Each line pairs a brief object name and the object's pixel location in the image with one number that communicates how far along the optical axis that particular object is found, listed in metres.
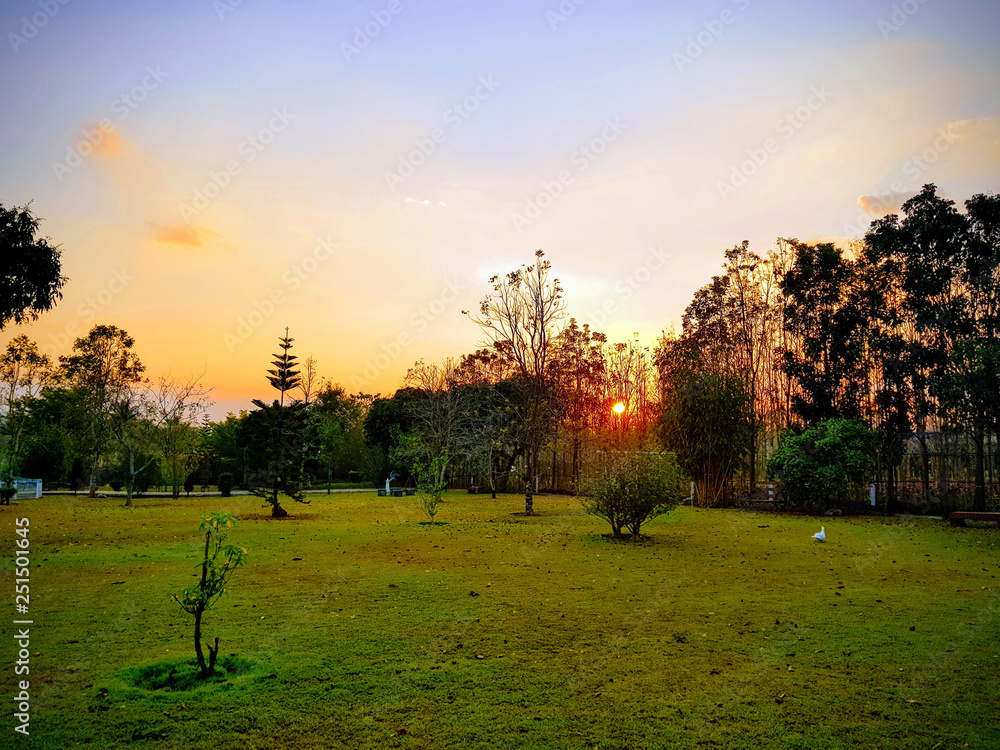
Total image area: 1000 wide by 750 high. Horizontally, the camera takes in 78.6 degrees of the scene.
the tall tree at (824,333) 24.05
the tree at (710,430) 25.08
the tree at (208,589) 4.97
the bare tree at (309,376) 29.92
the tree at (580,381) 31.19
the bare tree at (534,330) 22.70
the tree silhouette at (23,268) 15.40
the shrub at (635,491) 13.26
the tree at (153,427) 26.98
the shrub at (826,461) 21.86
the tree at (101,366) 31.23
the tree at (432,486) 17.97
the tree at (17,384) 30.53
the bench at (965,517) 17.53
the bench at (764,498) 24.47
